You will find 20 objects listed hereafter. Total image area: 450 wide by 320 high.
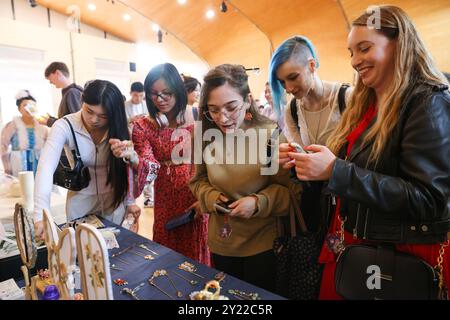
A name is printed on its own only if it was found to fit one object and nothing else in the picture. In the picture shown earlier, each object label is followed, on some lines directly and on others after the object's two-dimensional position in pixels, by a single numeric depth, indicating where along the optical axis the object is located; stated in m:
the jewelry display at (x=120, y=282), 0.98
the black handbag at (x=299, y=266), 1.09
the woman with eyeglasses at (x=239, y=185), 1.19
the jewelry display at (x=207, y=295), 0.79
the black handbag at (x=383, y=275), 0.80
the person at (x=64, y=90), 3.18
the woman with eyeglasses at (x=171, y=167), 1.59
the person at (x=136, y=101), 4.57
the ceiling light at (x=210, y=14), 7.40
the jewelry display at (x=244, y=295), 0.87
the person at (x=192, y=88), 3.26
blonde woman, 0.77
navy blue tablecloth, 0.91
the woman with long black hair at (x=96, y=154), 1.42
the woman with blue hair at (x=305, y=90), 1.48
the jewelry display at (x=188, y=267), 1.04
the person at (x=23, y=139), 3.41
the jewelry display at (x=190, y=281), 0.96
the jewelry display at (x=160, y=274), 1.00
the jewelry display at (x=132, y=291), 0.91
